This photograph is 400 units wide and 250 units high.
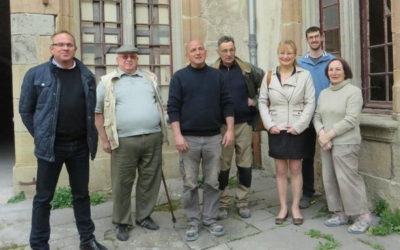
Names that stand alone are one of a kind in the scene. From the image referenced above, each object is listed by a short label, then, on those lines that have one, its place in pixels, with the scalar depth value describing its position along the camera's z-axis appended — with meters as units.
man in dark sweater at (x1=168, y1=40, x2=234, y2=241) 3.76
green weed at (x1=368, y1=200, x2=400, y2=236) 3.74
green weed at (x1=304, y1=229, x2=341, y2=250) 3.52
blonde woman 3.96
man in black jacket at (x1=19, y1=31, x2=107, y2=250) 3.28
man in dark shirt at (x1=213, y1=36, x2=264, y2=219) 4.18
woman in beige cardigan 3.76
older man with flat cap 3.80
